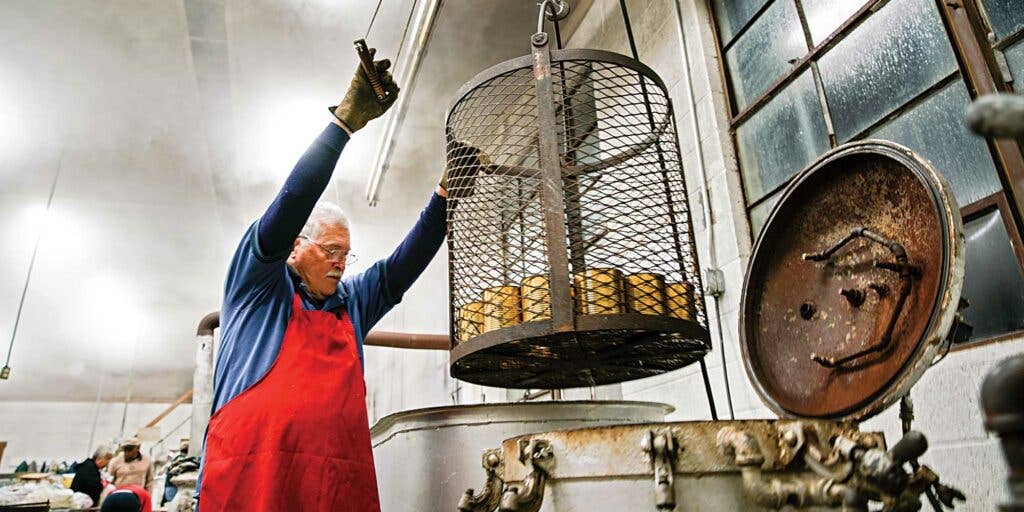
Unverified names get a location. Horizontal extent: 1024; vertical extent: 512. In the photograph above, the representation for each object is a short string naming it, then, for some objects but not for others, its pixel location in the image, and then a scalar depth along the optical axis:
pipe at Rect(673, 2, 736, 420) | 2.23
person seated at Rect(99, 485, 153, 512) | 2.95
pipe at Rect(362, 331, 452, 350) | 2.98
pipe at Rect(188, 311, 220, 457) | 2.66
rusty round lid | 1.00
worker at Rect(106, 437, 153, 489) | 5.96
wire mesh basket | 1.25
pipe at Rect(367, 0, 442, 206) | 3.21
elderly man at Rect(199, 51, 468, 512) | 1.48
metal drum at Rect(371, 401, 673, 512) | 1.85
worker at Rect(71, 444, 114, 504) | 4.99
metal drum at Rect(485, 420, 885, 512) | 0.93
